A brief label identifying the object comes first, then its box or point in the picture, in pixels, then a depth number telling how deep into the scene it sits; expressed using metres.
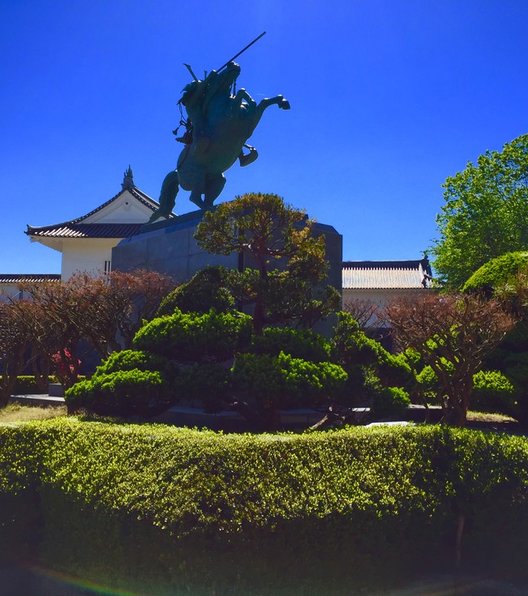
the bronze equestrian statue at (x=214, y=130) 9.68
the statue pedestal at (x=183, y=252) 9.26
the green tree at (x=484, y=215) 21.89
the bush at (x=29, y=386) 16.22
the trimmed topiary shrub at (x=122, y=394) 5.57
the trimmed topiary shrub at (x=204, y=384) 5.60
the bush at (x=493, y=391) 8.46
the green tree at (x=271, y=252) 6.65
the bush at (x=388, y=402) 6.14
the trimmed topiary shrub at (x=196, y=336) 5.98
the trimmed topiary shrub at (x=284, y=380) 5.38
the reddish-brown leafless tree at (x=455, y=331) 6.69
